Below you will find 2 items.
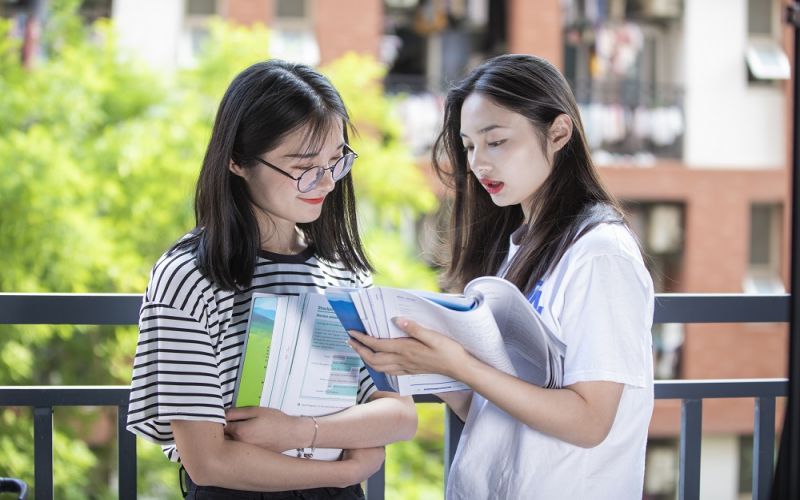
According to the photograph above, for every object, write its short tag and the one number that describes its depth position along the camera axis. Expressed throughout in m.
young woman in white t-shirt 3.67
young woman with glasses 3.65
